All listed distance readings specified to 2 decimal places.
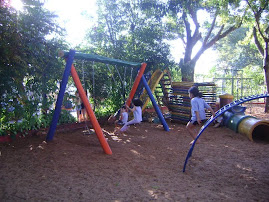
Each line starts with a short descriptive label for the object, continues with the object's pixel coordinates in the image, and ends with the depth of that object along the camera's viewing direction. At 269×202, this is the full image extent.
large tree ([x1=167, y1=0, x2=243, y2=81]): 10.30
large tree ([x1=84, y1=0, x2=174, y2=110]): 9.52
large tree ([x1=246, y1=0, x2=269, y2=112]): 10.20
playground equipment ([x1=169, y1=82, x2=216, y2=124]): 8.81
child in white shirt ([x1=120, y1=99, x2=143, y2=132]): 6.90
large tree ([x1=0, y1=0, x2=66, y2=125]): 4.72
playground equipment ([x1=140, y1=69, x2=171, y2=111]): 9.37
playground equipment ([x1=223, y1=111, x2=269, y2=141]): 6.38
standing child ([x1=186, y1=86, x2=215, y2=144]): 5.44
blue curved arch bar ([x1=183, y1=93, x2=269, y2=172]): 3.36
